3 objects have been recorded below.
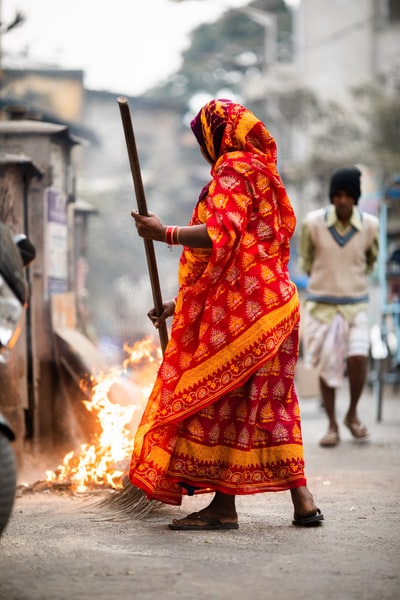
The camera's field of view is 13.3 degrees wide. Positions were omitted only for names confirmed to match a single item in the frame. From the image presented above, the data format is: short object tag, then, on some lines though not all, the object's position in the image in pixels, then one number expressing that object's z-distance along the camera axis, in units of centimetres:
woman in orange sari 748
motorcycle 567
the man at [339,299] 1341
